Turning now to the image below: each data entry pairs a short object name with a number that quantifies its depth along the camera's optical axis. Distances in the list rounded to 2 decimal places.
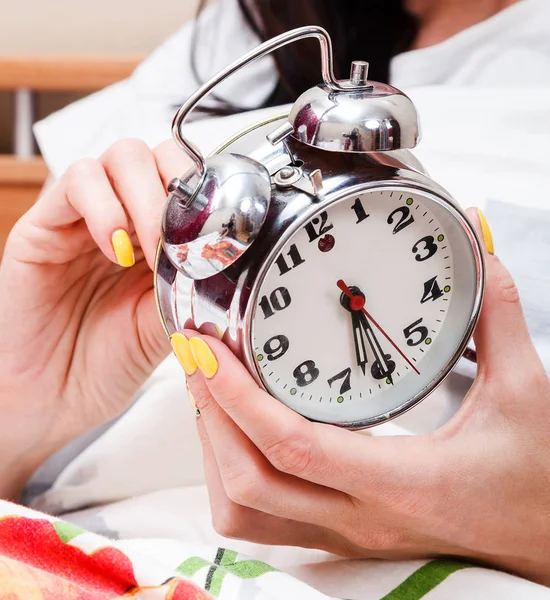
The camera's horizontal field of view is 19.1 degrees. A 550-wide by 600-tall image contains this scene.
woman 0.53
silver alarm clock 0.51
